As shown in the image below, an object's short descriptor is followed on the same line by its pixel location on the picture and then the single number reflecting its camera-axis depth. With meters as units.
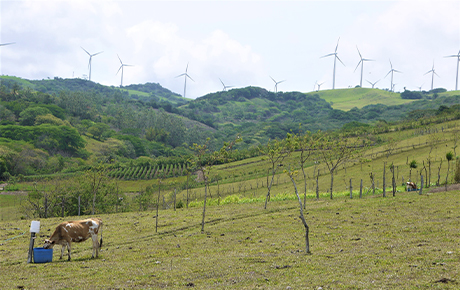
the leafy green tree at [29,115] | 153.82
